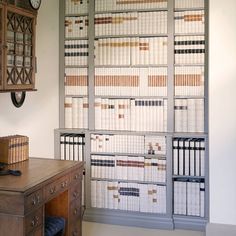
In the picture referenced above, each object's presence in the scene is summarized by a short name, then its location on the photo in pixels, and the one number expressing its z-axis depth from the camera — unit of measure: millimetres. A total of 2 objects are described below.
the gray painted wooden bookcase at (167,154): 3887
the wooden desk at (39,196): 2238
